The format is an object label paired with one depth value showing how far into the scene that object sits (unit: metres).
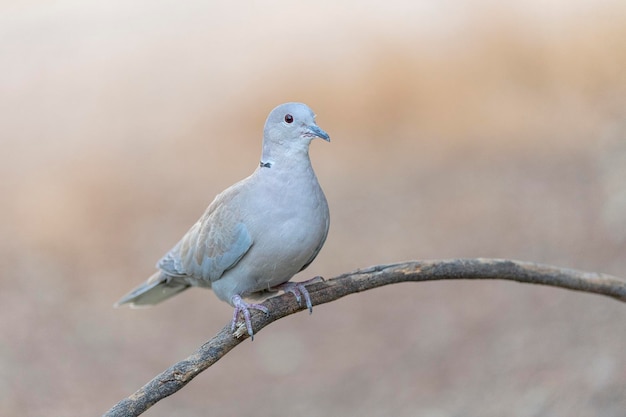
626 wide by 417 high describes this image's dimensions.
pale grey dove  5.42
